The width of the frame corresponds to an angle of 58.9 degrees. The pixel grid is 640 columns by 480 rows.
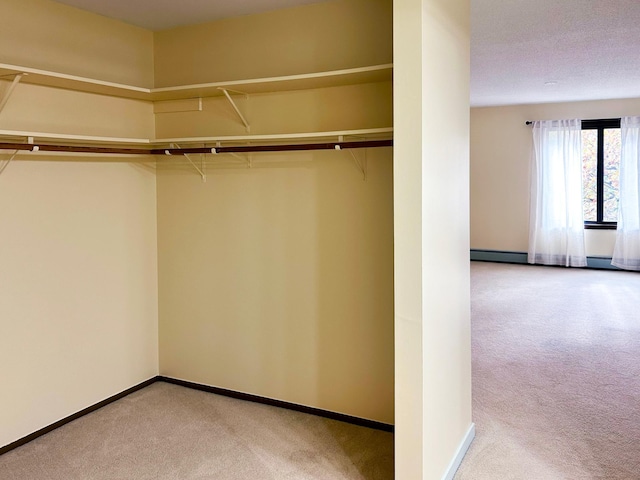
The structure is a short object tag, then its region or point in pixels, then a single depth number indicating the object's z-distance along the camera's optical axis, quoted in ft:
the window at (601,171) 27.30
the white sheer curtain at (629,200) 26.40
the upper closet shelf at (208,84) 9.25
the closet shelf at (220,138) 9.28
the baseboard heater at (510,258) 27.76
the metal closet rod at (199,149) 9.34
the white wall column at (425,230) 7.47
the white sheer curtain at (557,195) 27.53
